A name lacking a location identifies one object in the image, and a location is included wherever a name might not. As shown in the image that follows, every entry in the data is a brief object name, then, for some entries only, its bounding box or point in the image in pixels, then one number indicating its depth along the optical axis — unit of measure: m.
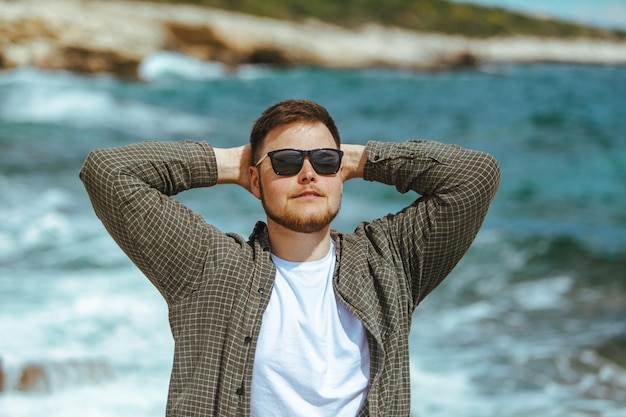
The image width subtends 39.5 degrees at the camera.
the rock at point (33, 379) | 5.35
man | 2.21
